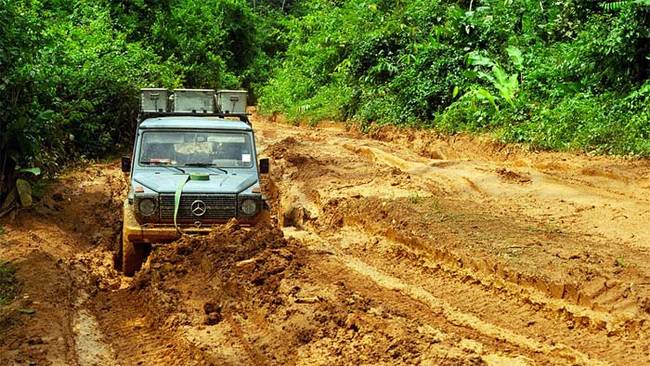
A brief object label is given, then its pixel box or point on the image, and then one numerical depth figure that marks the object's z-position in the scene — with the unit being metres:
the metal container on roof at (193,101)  11.05
